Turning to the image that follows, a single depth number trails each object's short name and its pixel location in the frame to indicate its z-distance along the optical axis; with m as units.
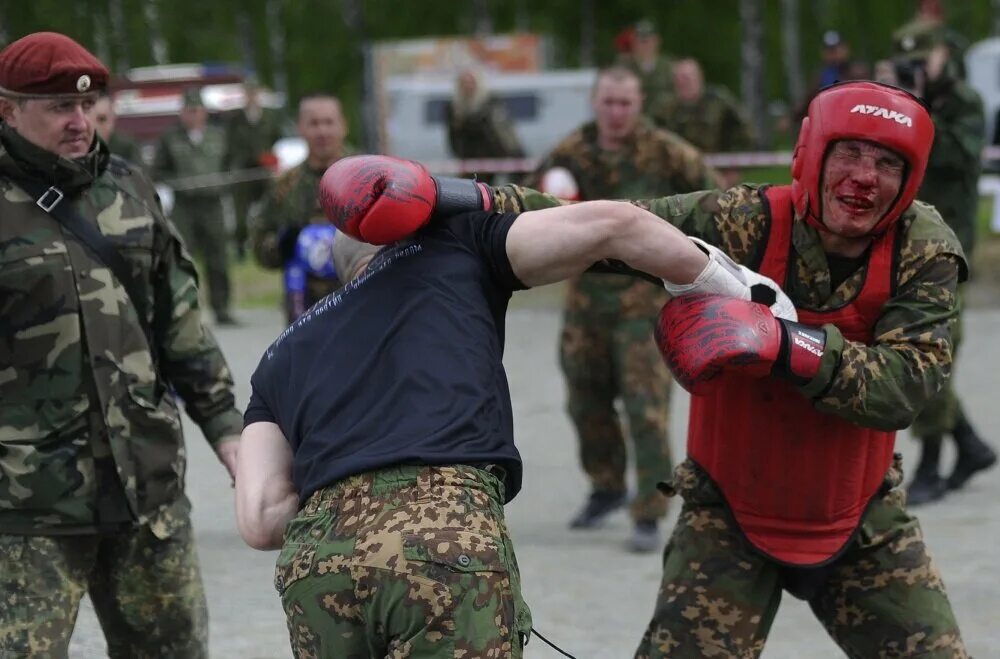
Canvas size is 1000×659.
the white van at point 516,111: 27.44
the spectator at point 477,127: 16.92
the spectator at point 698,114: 13.42
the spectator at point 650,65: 15.38
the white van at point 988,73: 26.03
